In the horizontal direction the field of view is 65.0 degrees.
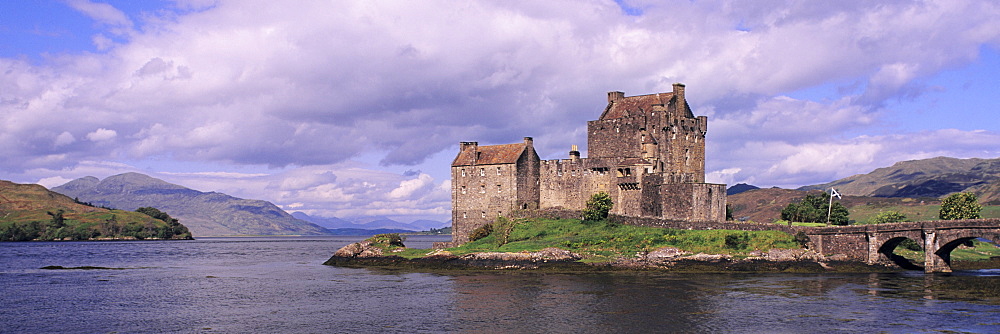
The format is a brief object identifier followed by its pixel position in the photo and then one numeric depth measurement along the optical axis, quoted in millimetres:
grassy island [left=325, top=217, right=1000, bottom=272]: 69188
